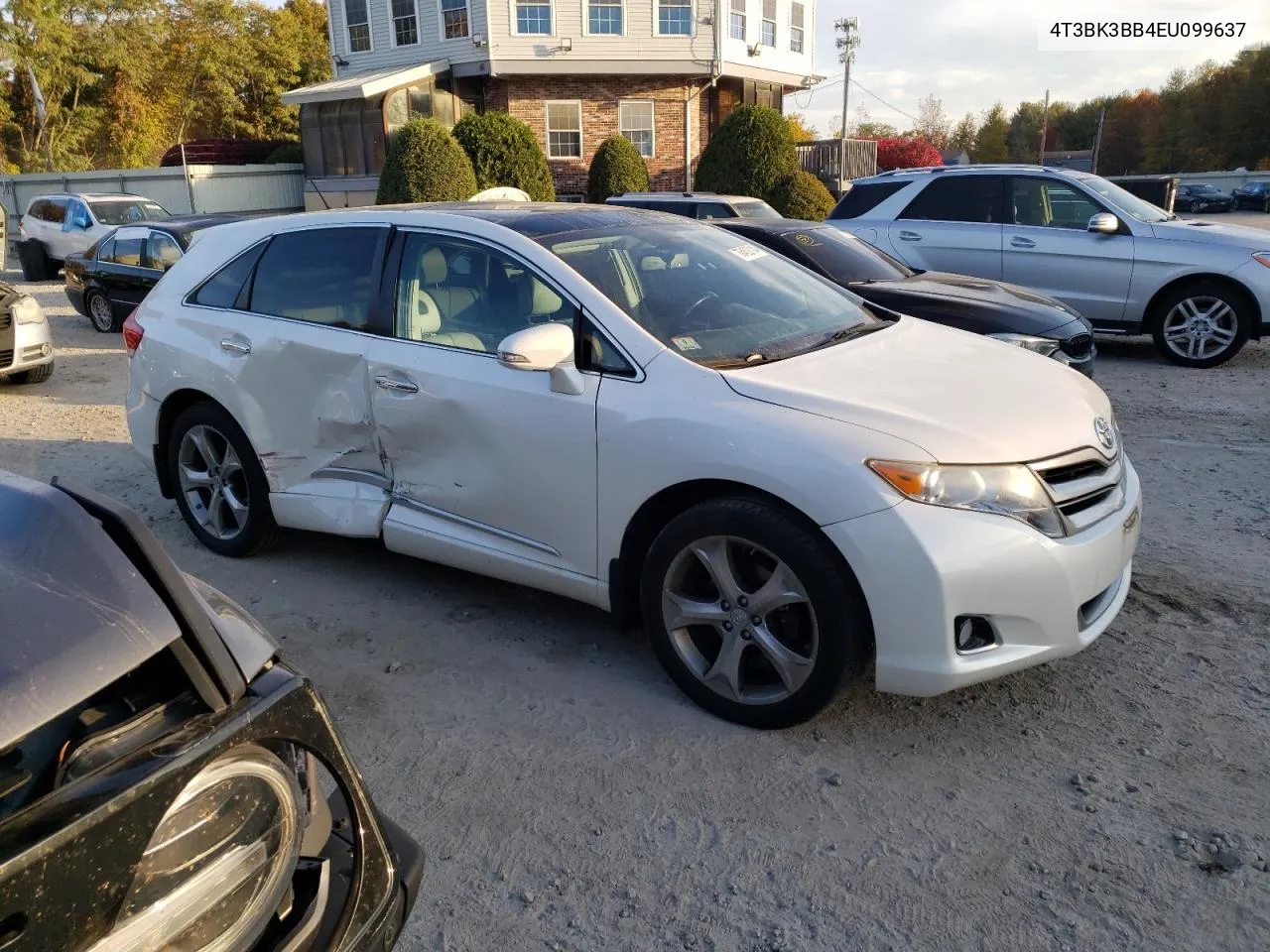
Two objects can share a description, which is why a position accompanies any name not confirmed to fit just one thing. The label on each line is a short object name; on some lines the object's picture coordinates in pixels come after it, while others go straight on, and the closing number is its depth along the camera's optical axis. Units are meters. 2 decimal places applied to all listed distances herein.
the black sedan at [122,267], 11.95
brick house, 26.34
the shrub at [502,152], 24.00
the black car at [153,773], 1.32
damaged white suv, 2.95
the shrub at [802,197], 22.70
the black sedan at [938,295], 7.07
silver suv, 8.90
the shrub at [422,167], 22.31
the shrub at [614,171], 25.83
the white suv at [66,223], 19.16
